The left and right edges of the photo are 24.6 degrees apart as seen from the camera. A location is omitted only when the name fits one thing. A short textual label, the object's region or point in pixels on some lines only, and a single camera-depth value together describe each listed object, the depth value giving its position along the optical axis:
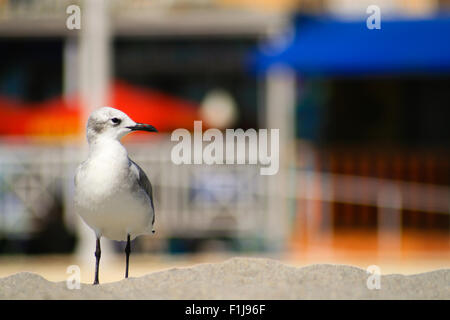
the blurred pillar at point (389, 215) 14.95
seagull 4.88
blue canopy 14.30
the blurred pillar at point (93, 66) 14.35
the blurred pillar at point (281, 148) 14.92
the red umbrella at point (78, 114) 15.62
